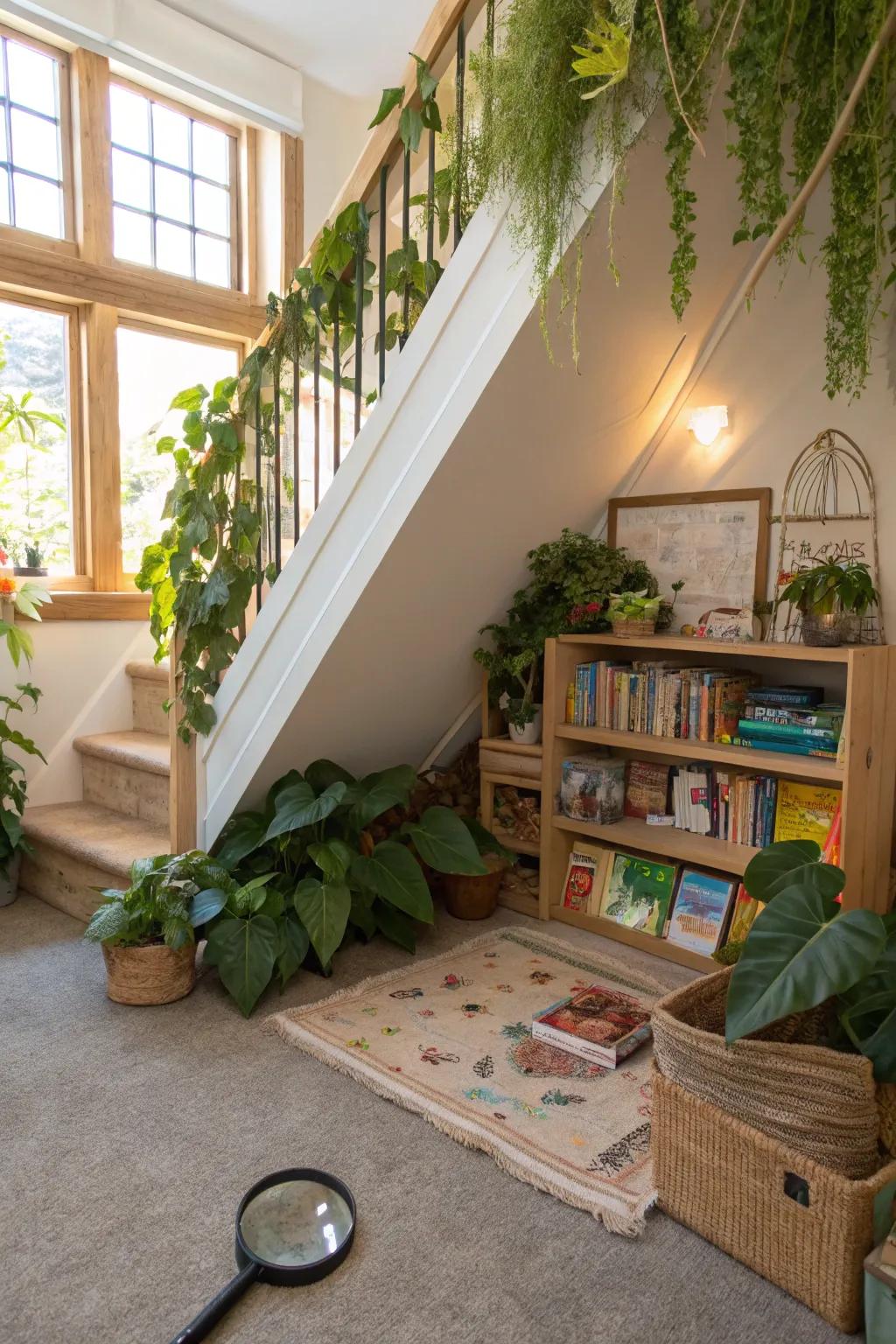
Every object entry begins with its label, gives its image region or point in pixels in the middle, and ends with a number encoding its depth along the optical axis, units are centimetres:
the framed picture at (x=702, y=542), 291
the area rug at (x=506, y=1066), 179
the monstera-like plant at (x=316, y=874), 245
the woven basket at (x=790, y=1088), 143
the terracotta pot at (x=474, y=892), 305
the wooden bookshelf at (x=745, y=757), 235
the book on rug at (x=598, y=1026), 216
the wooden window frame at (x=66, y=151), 361
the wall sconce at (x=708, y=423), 292
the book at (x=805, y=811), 253
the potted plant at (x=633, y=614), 288
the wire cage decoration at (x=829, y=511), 265
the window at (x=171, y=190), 385
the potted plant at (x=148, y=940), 241
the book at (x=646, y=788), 302
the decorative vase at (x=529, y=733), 313
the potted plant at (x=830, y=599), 243
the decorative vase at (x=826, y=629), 244
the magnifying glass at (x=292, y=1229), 148
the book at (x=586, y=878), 302
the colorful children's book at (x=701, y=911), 269
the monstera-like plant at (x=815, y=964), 137
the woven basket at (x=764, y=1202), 140
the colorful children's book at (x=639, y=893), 284
